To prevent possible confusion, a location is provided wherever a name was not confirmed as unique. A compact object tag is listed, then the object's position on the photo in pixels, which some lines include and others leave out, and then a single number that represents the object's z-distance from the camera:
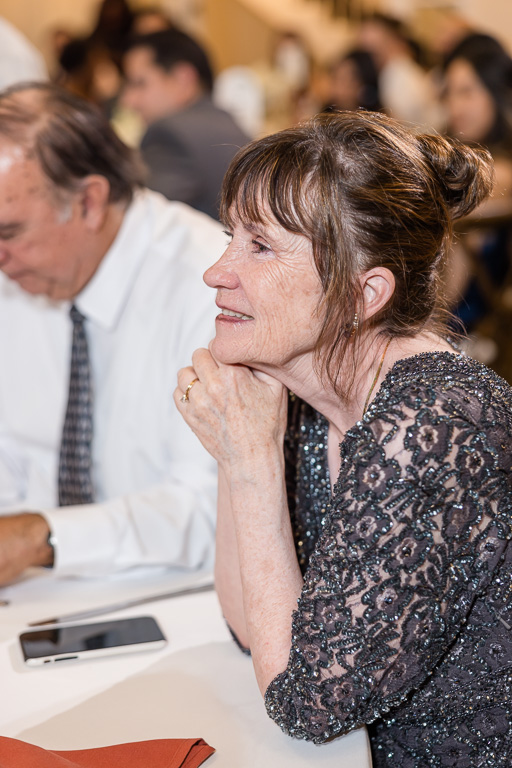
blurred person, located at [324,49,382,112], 6.65
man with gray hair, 1.83
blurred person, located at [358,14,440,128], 6.66
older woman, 1.07
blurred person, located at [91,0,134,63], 6.74
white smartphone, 1.28
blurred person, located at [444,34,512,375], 4.47
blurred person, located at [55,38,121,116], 6.43
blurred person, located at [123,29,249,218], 3.73
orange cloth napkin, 1.00
